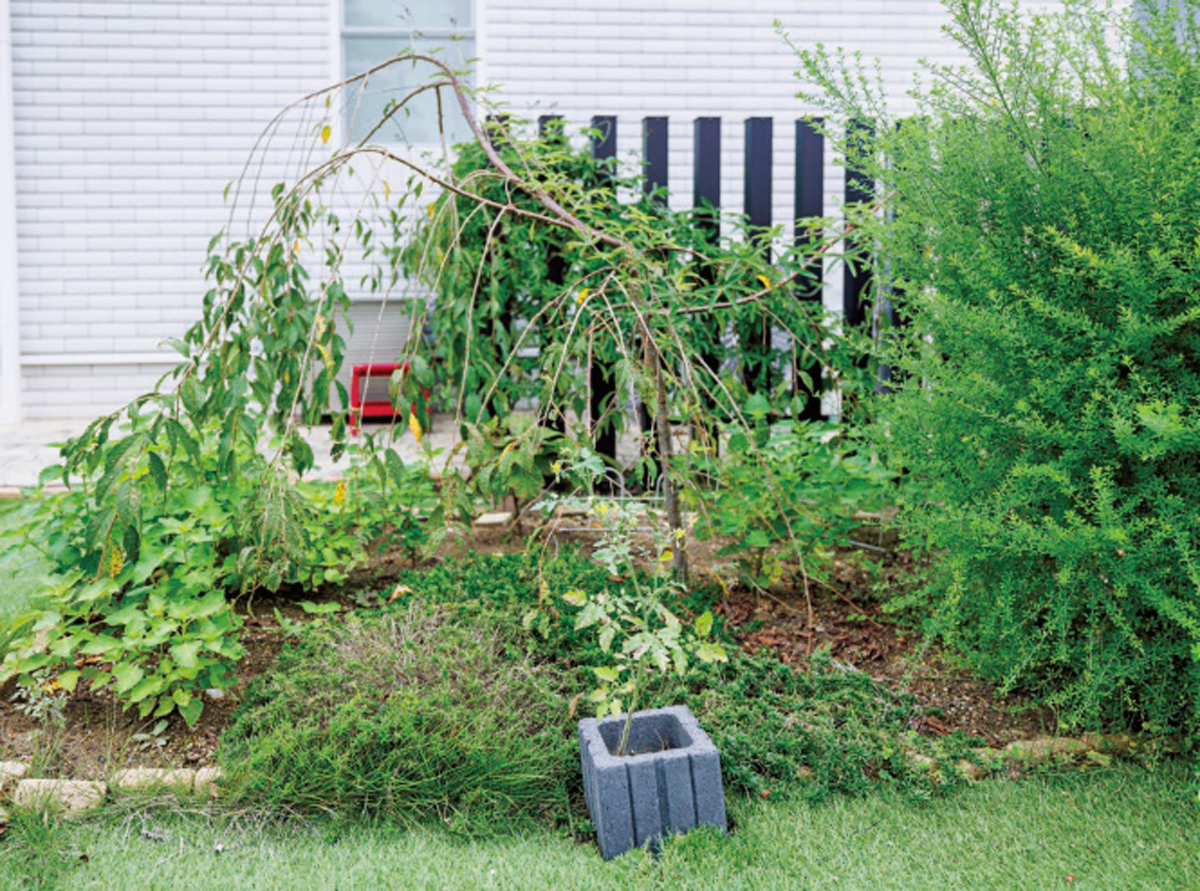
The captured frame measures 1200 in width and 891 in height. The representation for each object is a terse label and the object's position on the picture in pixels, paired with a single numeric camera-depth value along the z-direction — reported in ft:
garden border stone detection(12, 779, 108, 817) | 7.10
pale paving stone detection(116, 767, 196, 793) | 7.27
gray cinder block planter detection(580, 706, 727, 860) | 6.59
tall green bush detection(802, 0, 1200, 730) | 6.98
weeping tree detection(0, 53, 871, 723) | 8.06
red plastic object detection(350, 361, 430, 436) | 23.75
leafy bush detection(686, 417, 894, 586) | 10.30
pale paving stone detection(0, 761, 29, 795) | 7.36
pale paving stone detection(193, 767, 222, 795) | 7.31
